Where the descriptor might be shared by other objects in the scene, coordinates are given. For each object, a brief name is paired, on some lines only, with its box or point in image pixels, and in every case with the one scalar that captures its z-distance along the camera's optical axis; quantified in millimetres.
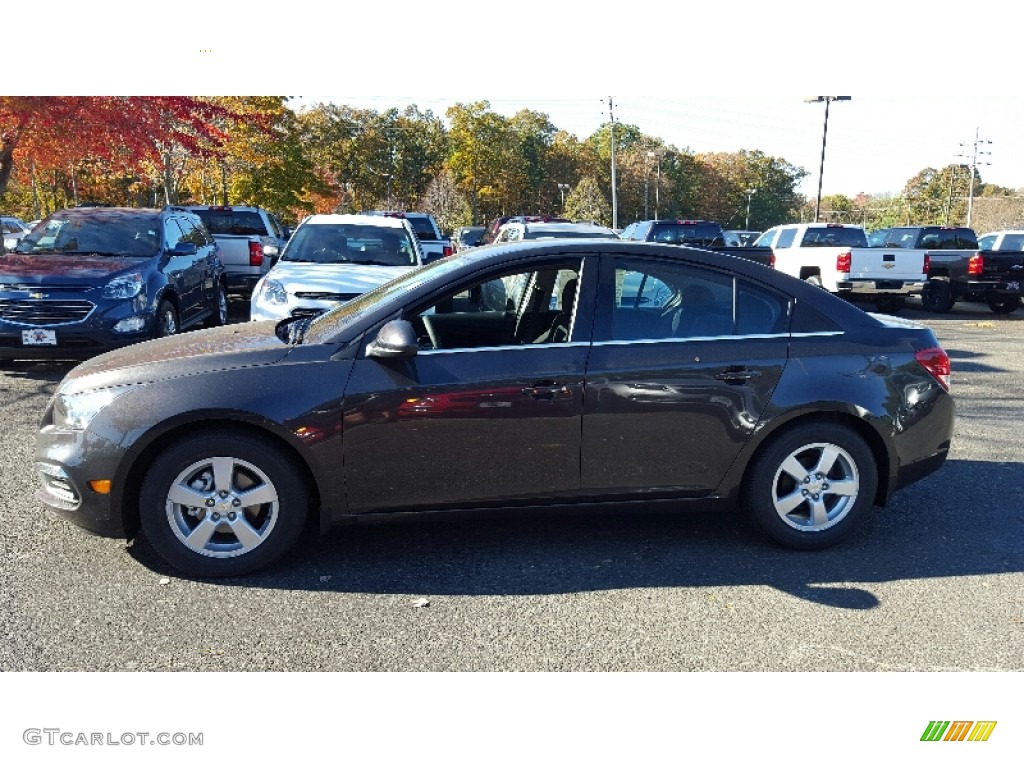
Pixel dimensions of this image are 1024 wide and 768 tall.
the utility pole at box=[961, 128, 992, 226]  60919
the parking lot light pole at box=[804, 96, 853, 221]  37469
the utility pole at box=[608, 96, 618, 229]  44838
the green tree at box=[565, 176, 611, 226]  58125
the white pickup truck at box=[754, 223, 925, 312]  16188
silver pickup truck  14711
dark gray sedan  3832
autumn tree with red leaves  9734
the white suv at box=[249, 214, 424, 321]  8156
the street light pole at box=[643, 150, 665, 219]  72256
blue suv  7984
